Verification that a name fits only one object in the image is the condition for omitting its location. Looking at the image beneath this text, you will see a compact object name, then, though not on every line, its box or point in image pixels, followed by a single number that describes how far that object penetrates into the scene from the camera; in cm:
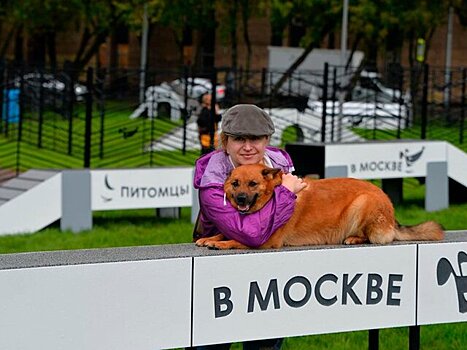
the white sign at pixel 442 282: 589
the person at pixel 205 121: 1941
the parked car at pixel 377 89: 2272
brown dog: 565
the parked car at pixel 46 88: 2189
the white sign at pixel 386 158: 1669
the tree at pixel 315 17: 4450
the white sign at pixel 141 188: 1495
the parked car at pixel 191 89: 1933
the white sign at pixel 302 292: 536
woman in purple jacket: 558
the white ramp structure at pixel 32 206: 1418
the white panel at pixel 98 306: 484
